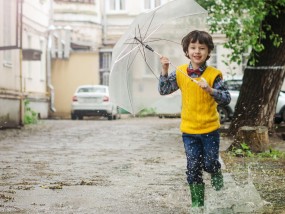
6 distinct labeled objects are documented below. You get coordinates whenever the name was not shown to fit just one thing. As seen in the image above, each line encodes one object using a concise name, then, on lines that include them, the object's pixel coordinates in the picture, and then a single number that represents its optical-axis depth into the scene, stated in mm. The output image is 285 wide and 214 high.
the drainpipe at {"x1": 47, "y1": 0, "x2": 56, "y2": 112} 32812
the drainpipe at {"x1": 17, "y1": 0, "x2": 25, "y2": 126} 19977
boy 5648
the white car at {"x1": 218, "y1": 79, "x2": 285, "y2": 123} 22656
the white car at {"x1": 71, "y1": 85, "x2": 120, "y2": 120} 28781
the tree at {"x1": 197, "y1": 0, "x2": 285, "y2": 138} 14148
